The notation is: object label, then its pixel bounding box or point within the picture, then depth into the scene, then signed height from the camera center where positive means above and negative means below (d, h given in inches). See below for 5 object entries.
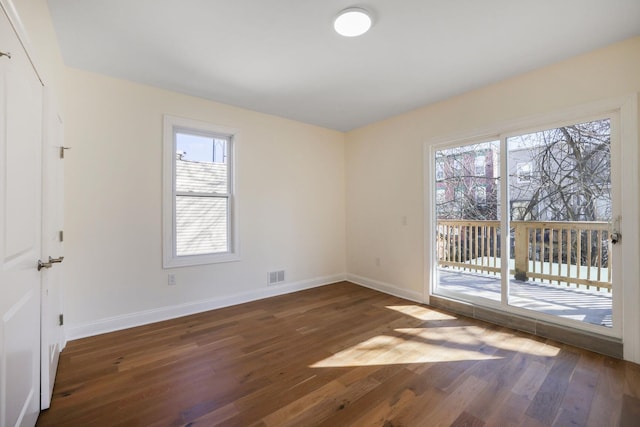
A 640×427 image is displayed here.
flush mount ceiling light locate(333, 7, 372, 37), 73.9 +55.3
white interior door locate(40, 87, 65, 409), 66.5 -6.6
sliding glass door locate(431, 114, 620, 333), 96.5 -2.2
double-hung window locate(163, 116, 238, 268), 123.6 +10.6
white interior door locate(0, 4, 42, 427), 45.4 -3.0
